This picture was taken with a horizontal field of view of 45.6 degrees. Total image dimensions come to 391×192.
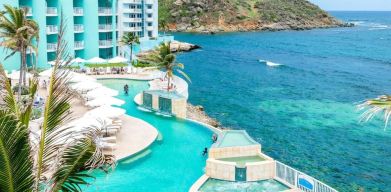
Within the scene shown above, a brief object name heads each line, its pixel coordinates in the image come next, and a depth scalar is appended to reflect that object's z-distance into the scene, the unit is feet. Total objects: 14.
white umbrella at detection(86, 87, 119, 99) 106.42
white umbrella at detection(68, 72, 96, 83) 119.14
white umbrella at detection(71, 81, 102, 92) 113.60
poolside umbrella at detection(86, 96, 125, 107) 99.82
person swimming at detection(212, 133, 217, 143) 92.75
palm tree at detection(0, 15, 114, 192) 23.34
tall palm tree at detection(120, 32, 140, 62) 212.02
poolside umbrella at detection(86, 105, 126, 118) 89.56
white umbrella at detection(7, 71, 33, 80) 141.18
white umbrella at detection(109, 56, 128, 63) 180.49
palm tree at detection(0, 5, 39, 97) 119.24
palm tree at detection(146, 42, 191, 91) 143.84
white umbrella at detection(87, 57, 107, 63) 175.32
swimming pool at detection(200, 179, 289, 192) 69.51
